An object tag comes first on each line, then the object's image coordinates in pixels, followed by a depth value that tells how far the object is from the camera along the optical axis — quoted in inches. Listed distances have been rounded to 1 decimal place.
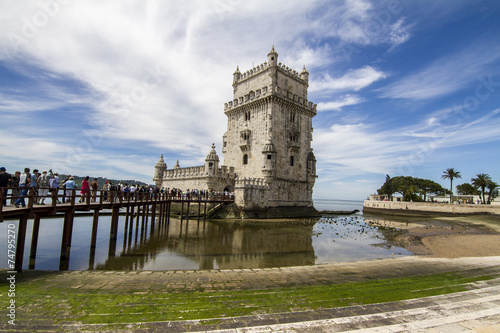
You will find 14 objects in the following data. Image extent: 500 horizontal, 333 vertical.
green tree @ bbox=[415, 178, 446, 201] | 3016.7
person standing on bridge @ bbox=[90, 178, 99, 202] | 659.4
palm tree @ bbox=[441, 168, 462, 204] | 2291.1
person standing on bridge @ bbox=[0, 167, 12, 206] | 381.7
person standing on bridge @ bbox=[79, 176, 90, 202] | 553.9
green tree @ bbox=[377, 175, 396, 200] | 3250.5
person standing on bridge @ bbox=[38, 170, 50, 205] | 559.8
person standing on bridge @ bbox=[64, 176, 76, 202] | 548.4
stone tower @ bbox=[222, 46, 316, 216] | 1291.8
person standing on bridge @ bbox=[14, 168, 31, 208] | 447.8
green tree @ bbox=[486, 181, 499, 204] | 2109.1
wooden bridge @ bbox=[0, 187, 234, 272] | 372.5
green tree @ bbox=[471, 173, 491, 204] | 2065.7
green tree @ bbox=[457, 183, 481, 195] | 2708.7
